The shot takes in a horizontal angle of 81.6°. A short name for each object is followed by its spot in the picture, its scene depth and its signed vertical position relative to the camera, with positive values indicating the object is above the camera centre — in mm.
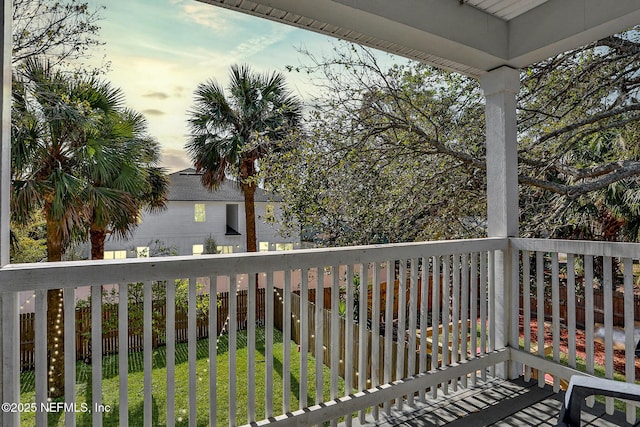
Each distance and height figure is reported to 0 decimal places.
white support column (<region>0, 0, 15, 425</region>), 1204 -129
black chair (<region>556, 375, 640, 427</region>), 1072 -517
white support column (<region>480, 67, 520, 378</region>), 2561 +258
